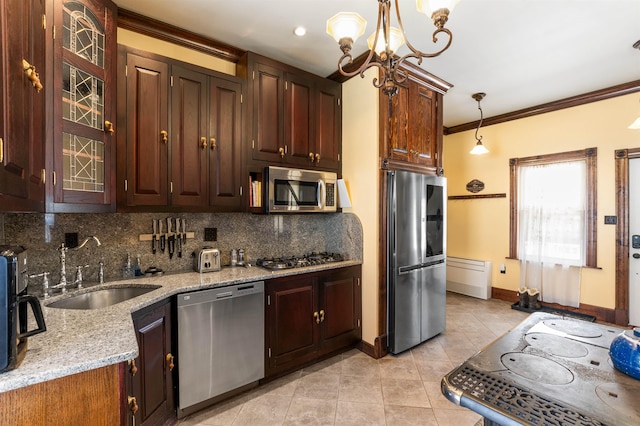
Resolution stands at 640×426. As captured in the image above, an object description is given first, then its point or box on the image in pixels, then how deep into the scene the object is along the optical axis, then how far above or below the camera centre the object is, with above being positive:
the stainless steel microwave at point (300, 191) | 2.60 +0.23
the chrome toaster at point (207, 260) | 2.40 -0.39
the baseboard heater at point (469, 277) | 4.50 -1.04
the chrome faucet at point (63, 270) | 1.88 -0.37
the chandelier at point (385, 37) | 1.45 +0.94
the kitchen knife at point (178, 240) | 2.47 -0.23
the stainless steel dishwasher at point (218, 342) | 1.94 -0.93
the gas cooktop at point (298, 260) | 2.61 -0.47
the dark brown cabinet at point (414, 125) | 2.84 +0.95
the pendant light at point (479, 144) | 3.73 +0.99
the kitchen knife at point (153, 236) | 2.36 -0.18
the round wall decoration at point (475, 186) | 4.76 +0.46
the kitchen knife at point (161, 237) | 2.39 -0.19
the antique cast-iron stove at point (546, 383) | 0.82 -0.57
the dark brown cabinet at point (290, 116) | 2.57 +0.95
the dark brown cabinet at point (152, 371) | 1.58 -0.93
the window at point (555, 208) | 3.68 +0.07
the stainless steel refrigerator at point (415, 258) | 2.77 -0.46
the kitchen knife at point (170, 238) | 2.43 -0.21
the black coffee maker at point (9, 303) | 0.88 -0.29
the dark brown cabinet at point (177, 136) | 2.02 +0.60
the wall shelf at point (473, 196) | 4.51 +0.29
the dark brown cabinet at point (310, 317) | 2.37 -0.94
